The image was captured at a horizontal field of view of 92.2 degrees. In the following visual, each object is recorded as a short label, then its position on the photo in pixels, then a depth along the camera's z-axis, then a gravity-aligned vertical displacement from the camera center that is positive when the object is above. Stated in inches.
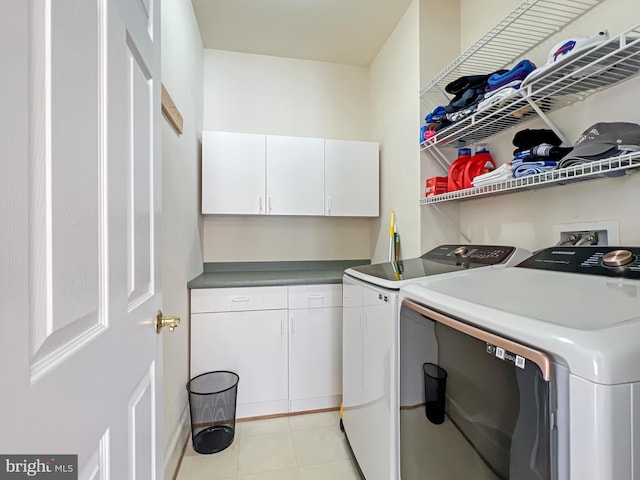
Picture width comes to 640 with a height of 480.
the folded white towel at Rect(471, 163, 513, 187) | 50.2 +10.8
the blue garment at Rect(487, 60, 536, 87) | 48.8 +26.7
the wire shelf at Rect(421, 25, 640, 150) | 36.5 +22.0
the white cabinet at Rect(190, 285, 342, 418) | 78.7 -27.3
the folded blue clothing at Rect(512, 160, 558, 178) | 44.8 +10.7
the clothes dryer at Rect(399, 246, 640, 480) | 18.3 -10.1
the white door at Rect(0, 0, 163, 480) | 12.5 +0.4
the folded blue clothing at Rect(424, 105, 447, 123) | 66.6 +27.7
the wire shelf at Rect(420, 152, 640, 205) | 34.7 +8.7
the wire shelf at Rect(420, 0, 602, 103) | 49.0 +37.8
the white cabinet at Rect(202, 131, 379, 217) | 88.6 +19.4
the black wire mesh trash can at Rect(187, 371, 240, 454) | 70.0 -41.0
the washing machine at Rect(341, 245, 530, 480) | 46.0 -17.8
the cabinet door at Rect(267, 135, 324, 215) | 91.9 +19.5
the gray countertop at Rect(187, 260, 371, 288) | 80.4 -10.3
